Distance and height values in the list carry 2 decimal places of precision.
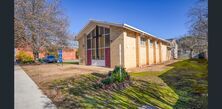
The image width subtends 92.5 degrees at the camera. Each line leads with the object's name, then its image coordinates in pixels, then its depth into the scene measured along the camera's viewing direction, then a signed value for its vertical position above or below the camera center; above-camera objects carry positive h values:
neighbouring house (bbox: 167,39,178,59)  29.36 +1.33
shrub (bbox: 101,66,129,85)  5.75 -1.23
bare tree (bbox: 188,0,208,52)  8.95 +2.63
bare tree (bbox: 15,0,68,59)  5.81 +2.80
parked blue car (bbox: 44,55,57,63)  21.92 -0.60
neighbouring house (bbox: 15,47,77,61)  33.77 +0.26
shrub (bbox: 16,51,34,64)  21.88 -0.11
